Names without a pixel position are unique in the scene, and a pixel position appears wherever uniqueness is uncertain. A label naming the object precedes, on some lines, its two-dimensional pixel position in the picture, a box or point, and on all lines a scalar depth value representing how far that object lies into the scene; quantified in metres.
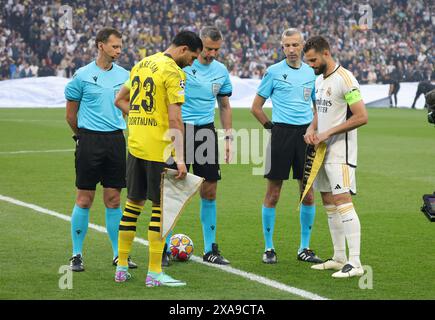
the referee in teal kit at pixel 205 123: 17.72
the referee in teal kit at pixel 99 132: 16.73
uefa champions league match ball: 17.36
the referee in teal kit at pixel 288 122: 18.05
